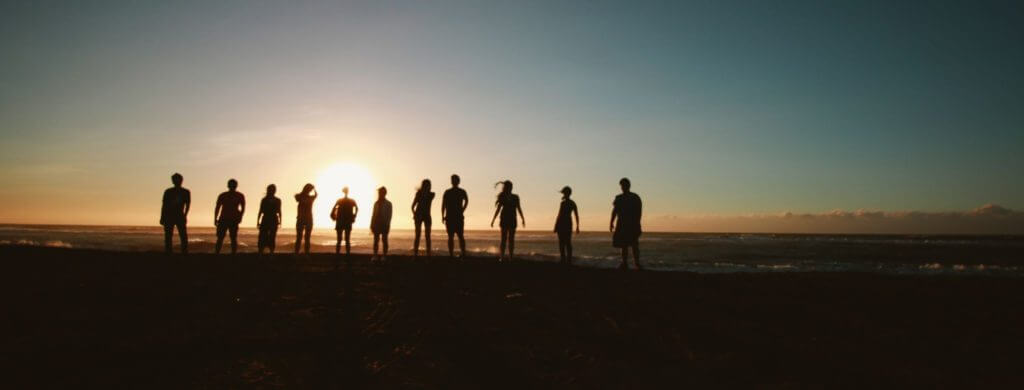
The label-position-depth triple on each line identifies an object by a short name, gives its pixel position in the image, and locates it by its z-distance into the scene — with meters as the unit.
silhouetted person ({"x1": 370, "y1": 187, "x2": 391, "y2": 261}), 13.00
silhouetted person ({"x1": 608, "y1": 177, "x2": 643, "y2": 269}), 12.09
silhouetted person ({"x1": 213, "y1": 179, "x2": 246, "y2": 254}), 12.41
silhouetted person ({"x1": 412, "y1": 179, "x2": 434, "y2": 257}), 12.86
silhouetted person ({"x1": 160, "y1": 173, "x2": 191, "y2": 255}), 12.20
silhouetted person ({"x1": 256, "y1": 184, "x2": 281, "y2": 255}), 12.78
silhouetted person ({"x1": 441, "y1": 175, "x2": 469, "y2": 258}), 12.78
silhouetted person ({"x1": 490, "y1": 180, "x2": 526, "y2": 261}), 12.90
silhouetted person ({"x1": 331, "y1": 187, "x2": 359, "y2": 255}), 12.49
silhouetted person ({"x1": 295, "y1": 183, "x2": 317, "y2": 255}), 13.27
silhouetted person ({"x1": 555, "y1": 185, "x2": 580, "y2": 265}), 12.69
